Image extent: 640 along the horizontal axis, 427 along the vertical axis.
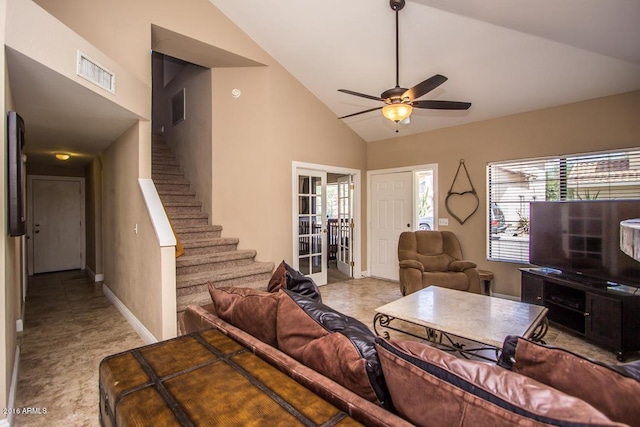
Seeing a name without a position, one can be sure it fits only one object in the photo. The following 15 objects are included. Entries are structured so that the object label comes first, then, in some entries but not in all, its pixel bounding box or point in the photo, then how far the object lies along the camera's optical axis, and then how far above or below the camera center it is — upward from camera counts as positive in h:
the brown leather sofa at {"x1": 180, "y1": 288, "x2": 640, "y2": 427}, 0.67 -0.46
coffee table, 2.12 -0.84
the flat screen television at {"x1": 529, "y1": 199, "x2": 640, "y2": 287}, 2.91 -0.33
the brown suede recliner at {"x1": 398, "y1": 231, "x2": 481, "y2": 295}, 3.99 -0.75
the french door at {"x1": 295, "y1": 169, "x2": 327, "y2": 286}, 4.94 -0.27
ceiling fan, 2.67 +1.02
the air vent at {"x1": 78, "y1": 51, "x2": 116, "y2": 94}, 2.25 +1.07
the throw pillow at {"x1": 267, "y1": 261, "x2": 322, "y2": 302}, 2.23 -0.55
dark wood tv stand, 2.68 -0.95
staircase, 3.45 -0.59
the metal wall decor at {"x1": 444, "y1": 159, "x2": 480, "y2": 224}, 4.59 +0.21
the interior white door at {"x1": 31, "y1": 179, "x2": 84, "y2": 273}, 6.02 -0.32
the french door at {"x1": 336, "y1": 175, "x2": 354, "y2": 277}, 5.82 -0.25
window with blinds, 3.53 +0.30
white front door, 5.37 -0.14
